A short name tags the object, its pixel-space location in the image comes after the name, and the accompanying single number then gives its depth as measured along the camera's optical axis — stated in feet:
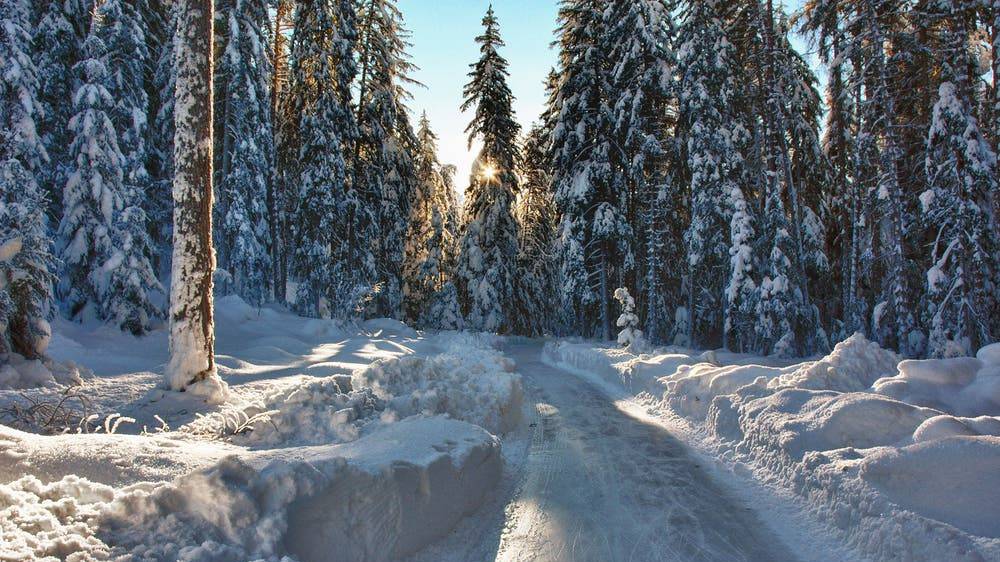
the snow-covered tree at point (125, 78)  51.55
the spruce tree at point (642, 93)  71.56
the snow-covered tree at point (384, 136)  86.89
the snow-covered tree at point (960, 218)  37.76
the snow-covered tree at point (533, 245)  116.57
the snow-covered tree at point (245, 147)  68.44
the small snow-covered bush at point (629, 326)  58.49
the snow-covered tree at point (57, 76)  52.21
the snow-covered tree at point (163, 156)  63.67
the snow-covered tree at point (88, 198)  43.37
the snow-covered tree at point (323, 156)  74.54
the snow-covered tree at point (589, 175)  78.59
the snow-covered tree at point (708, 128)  61.98
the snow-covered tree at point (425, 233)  115.24
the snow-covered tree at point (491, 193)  98.58
